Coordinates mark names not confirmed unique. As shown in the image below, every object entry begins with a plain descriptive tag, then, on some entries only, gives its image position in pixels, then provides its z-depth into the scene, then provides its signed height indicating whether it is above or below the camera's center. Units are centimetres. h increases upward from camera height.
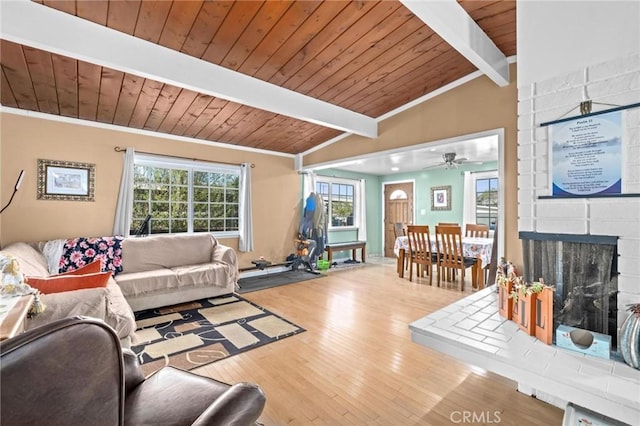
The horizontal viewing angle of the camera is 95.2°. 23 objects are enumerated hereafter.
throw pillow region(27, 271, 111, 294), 199 -49
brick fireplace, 140 +24
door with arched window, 733 +18
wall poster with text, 146 +32
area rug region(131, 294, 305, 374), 239 -116
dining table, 431 -55
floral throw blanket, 340 -48
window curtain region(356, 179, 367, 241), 729 +10
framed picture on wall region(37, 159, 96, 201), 351 +41
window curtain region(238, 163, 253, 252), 516 +5
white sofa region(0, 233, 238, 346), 213 -71
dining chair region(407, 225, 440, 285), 473 -56
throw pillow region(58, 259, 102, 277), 251 -49
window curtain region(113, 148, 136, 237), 396 +18
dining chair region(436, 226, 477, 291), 434 -58
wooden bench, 607 -71
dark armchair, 55 -34
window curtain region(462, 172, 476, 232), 618 +31
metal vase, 126 -55
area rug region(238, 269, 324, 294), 452 -113
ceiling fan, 471 +91
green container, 578 -99
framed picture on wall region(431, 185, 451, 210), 656 +39
